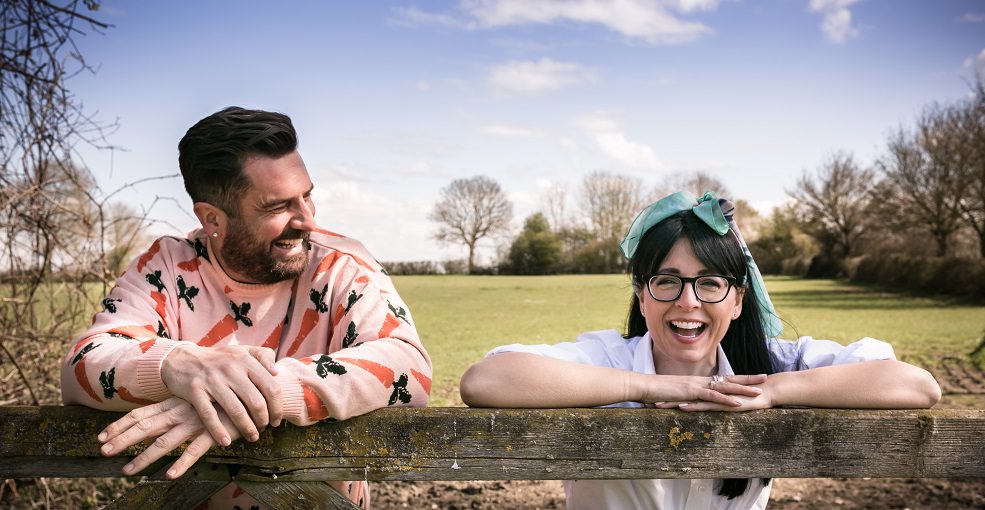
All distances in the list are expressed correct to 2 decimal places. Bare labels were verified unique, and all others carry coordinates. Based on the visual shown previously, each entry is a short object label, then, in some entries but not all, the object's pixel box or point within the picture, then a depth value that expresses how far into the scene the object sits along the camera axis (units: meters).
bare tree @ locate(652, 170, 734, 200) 73.94
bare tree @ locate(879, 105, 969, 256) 33.72
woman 1.93
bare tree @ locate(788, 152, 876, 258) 52.78
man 2.13
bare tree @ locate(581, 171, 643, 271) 60.53
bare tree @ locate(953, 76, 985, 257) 30.98
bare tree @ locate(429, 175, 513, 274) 63.16
